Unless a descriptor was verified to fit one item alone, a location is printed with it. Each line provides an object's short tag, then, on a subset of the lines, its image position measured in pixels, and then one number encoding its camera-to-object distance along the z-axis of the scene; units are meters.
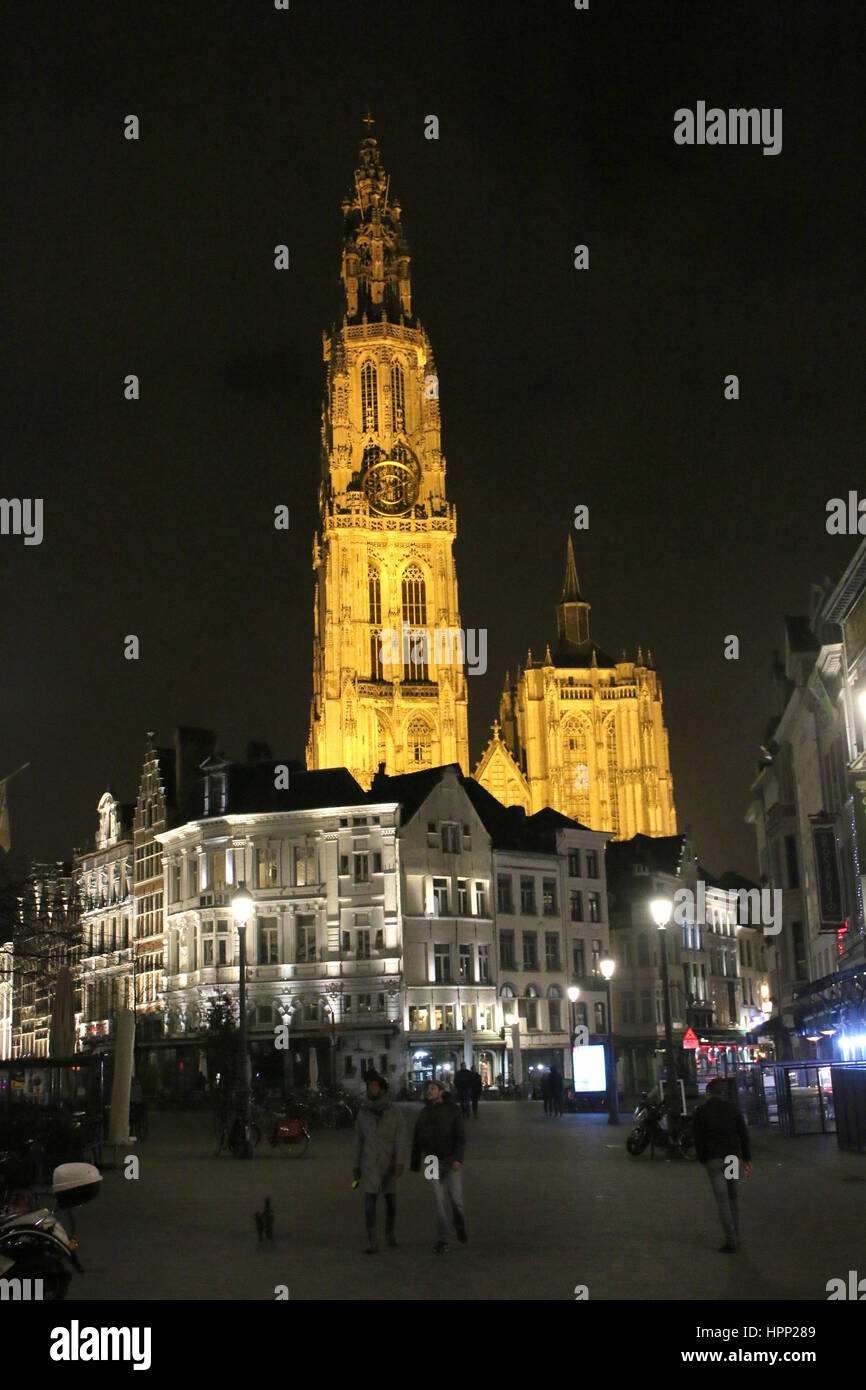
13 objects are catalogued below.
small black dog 15.73
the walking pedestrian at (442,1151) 15.84
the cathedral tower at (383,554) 116.75
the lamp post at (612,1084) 38.88
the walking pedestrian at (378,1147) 15.98
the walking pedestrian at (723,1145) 14.76
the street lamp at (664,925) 31.67
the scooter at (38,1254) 10.62
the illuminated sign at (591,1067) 41.69
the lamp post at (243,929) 30.42
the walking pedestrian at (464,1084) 43.60
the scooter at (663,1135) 26.59
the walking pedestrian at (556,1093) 44.19
